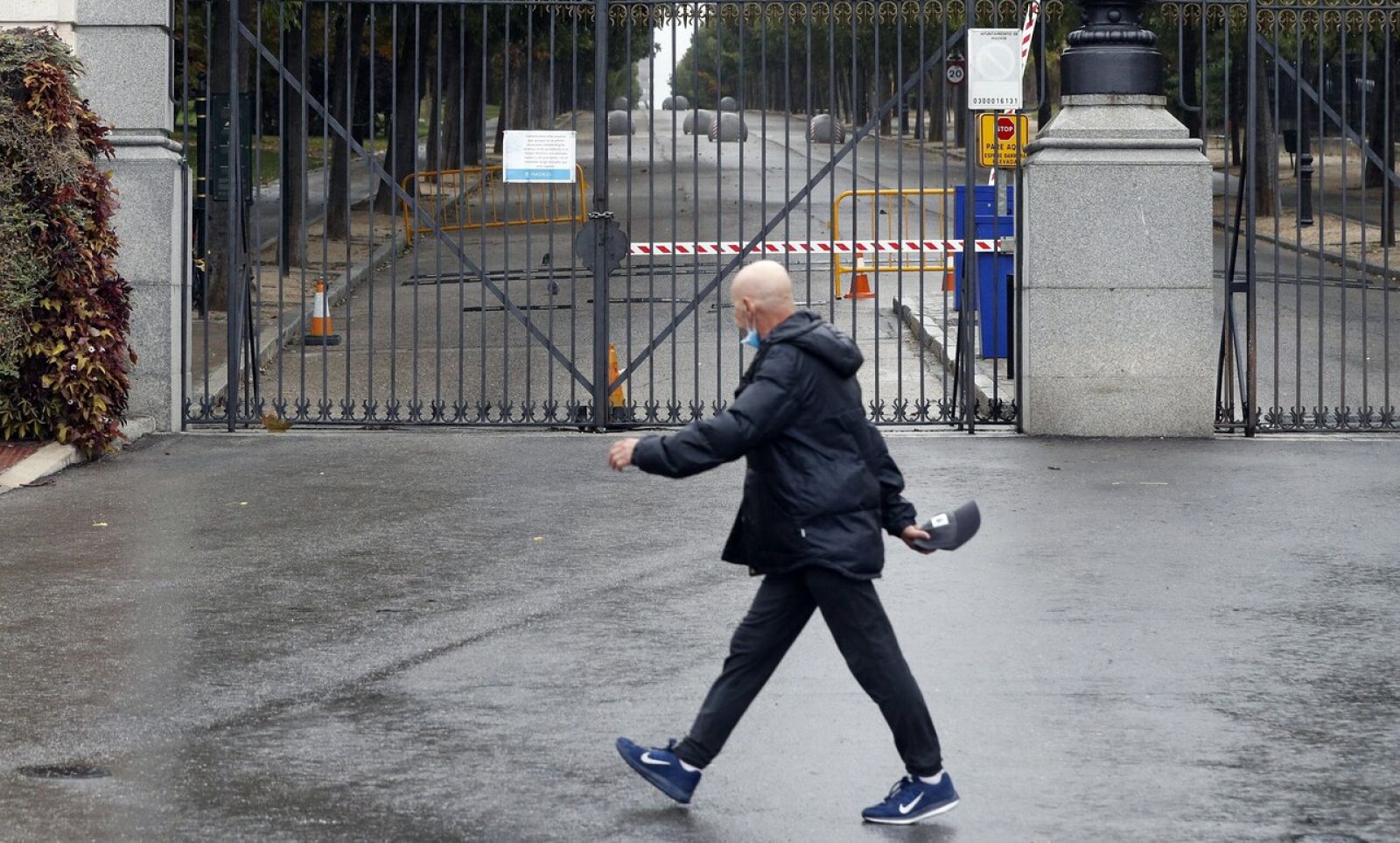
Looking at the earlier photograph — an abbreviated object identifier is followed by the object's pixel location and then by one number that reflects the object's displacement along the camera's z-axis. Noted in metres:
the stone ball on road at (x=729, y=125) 46.62
